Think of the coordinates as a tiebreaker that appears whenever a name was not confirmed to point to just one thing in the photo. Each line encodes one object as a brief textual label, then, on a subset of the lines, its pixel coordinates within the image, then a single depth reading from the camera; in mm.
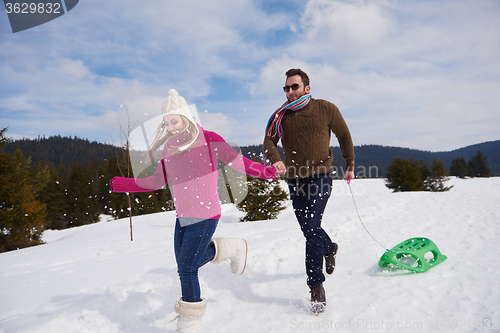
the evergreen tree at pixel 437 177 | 37031
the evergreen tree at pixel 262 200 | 13547
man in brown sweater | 2703
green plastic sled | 3085
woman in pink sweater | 2248
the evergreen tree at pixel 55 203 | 36156
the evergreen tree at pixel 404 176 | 29922
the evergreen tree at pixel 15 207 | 15109
